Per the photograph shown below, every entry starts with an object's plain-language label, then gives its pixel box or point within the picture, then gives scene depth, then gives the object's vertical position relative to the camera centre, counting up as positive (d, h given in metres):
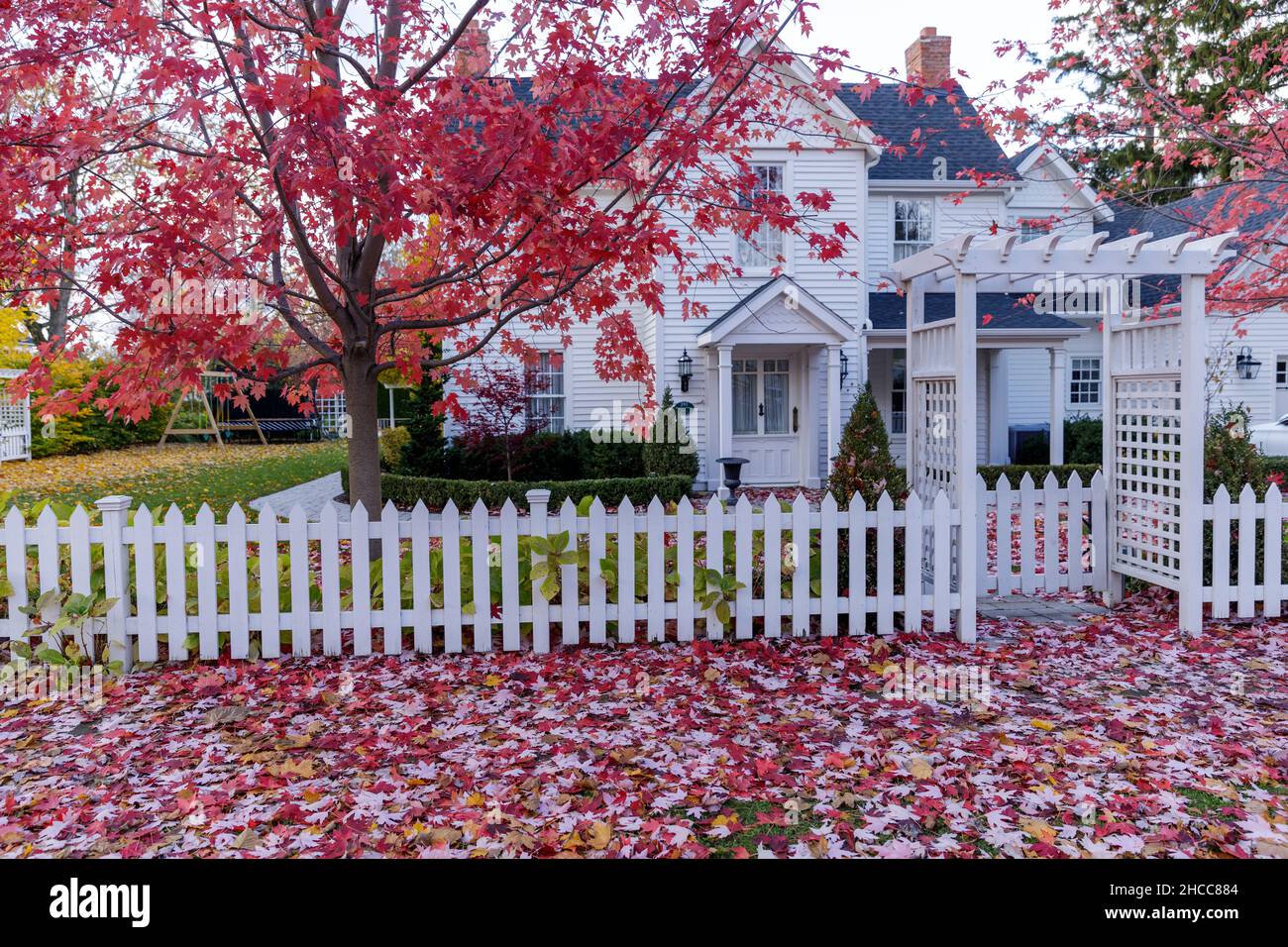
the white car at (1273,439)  18.84 -0.29
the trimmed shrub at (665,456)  14.71 -0.36
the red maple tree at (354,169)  4.55 +1.49
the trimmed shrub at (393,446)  15.67 -0.13
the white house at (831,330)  15.40 +1.80
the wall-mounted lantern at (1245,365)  19.61 +1.34
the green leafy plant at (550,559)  5.74 -0.79
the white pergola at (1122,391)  6.05 +0.27
